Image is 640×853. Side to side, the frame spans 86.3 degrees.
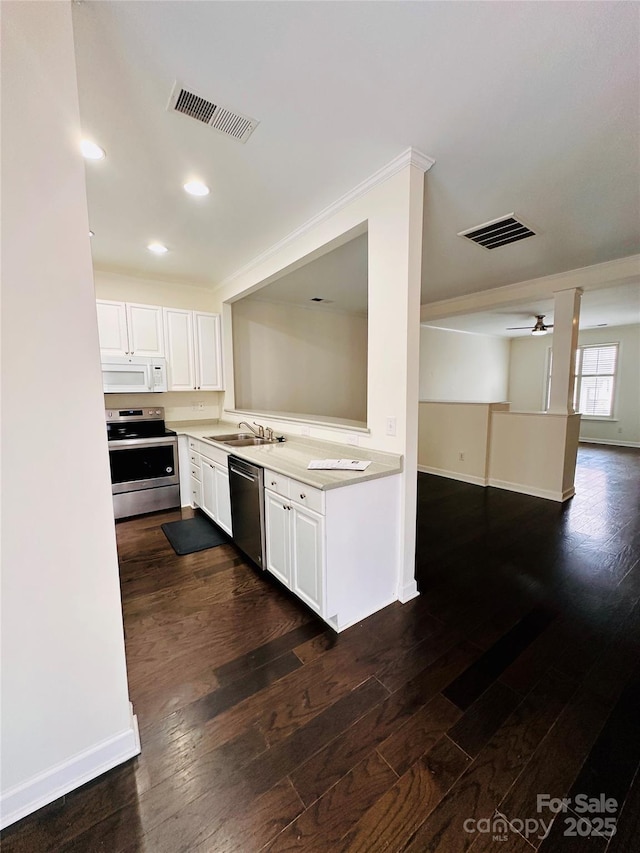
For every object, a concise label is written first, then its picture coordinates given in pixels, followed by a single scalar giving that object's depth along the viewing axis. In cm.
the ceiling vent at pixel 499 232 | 289
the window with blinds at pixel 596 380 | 820
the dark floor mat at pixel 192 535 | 307
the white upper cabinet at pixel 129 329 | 377
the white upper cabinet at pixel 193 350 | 423
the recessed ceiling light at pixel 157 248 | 333
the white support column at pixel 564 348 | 419
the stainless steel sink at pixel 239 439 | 338
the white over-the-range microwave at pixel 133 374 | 368
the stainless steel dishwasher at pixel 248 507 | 252
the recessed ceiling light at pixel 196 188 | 232
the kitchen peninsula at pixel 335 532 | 196
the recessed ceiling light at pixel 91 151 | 194
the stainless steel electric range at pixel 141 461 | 363
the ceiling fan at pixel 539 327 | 626
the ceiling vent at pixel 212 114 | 164
